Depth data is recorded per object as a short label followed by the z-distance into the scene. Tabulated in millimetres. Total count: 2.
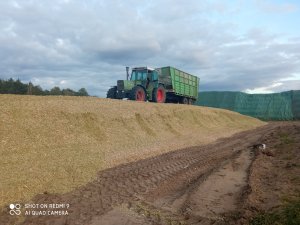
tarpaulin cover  33360
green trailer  15278
